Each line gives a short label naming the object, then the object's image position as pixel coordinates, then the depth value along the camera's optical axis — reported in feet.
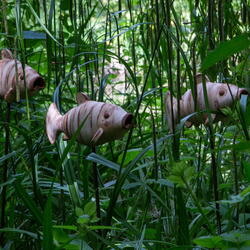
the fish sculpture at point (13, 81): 10.99
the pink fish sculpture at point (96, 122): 9.60
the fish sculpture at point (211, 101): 10.53
